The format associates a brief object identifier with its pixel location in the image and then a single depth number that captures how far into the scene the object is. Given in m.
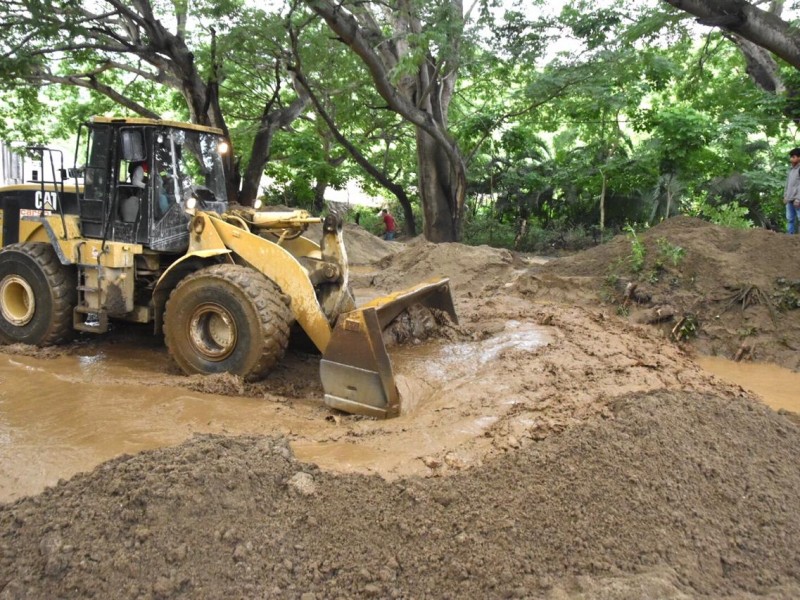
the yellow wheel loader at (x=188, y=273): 5.14
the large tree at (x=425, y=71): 11.34
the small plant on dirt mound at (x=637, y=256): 9.12
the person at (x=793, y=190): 9.48
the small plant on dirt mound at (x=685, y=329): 7.89
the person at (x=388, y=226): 22.22
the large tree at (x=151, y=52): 12.02
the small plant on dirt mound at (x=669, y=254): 8.80
